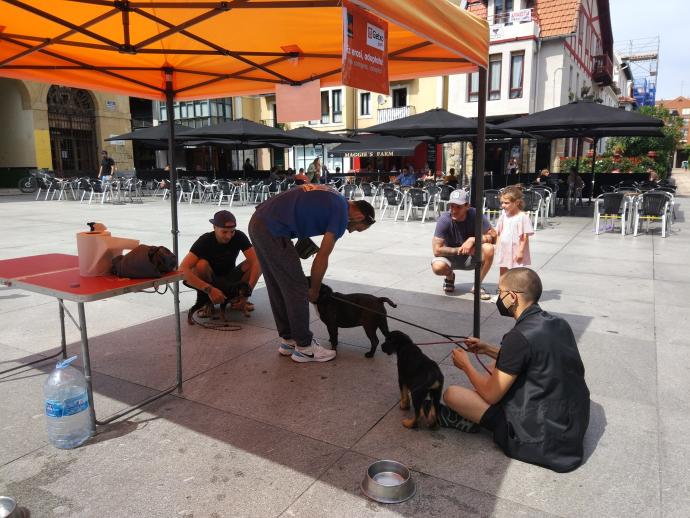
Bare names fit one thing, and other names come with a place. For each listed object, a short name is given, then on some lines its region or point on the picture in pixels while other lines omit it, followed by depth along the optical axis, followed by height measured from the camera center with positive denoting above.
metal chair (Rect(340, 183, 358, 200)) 17.55 -0.51
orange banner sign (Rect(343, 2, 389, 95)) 2.66 +0.69
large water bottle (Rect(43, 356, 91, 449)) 2.69 -1.22
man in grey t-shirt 5.63 -0.75
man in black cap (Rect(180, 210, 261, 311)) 4.63 -0.78
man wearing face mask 2.40 -1.02
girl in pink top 5.24 -0.60
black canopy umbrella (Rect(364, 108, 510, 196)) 12.16 +1.13
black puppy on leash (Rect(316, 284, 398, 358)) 3.84 -1.04
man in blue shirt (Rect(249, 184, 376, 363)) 3.37 -0.41
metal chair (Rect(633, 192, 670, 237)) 9.72 -0.67
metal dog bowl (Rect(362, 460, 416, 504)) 2.29 -1.41
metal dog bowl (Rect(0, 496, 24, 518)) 2.11 -1.37
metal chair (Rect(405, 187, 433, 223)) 12.59 -0.61
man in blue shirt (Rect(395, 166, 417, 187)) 17.56 -0.17
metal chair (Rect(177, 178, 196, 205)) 18.72 -0.48
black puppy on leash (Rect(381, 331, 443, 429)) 2.78 -1.12
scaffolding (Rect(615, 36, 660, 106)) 65.25 +12.29
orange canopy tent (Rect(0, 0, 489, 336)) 3.24 +1.07
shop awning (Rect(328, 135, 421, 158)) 21.70 +1.26
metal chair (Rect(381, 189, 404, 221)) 13.07 -0.58
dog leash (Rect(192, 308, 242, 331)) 4.69 -1.38
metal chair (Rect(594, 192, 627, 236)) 10.17 -0.70
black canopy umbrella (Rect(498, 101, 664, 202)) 10.91 +1.14
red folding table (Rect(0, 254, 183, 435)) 2.71 -0.61
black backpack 3.00 -0.51
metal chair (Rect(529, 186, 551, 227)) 12.02 -0.69
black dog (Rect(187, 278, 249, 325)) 4.77 -1.13
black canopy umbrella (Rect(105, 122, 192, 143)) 16.94 +1.38
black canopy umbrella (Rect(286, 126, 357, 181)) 16.96 +1.30
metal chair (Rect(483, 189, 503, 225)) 11.35 -0.63
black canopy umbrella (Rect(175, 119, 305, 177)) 15.49 +1.28
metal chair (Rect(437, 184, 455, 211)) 13.19 -0.46
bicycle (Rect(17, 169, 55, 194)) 21.88 -0.26
